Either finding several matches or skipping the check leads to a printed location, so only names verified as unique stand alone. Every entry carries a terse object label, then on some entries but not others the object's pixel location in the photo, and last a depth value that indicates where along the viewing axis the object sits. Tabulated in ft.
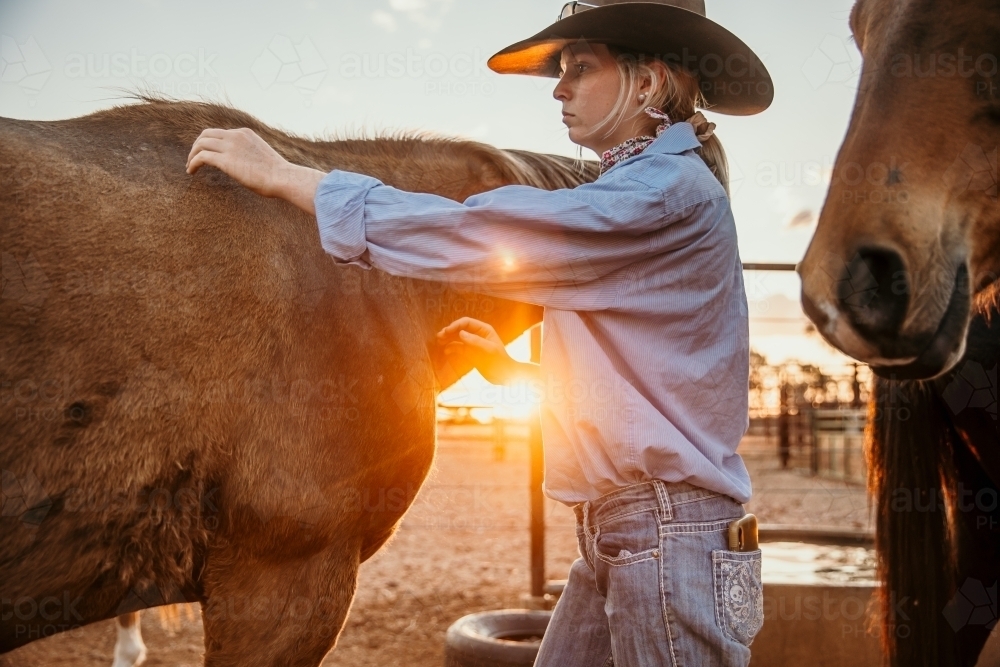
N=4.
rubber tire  9.50
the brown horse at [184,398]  5.40
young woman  4.77
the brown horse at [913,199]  4.45
